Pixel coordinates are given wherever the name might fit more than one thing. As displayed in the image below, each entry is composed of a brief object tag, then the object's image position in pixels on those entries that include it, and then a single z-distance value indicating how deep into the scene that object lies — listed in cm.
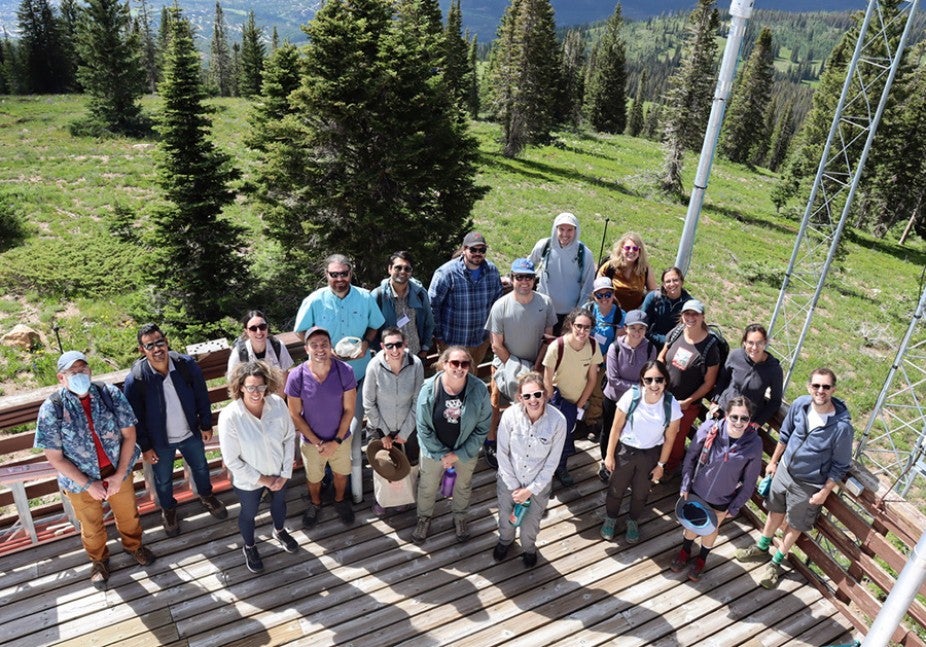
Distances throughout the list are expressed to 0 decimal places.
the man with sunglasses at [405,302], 598
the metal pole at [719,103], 611
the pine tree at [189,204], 1342
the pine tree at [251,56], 4963
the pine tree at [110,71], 3853
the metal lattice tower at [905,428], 878
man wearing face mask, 453
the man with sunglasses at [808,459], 495
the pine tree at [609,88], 6356
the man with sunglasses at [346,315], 573
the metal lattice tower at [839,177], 1040
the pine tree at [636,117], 7919
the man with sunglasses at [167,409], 507
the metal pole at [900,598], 266
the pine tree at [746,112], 5816
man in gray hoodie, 661
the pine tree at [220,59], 7609
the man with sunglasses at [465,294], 627
